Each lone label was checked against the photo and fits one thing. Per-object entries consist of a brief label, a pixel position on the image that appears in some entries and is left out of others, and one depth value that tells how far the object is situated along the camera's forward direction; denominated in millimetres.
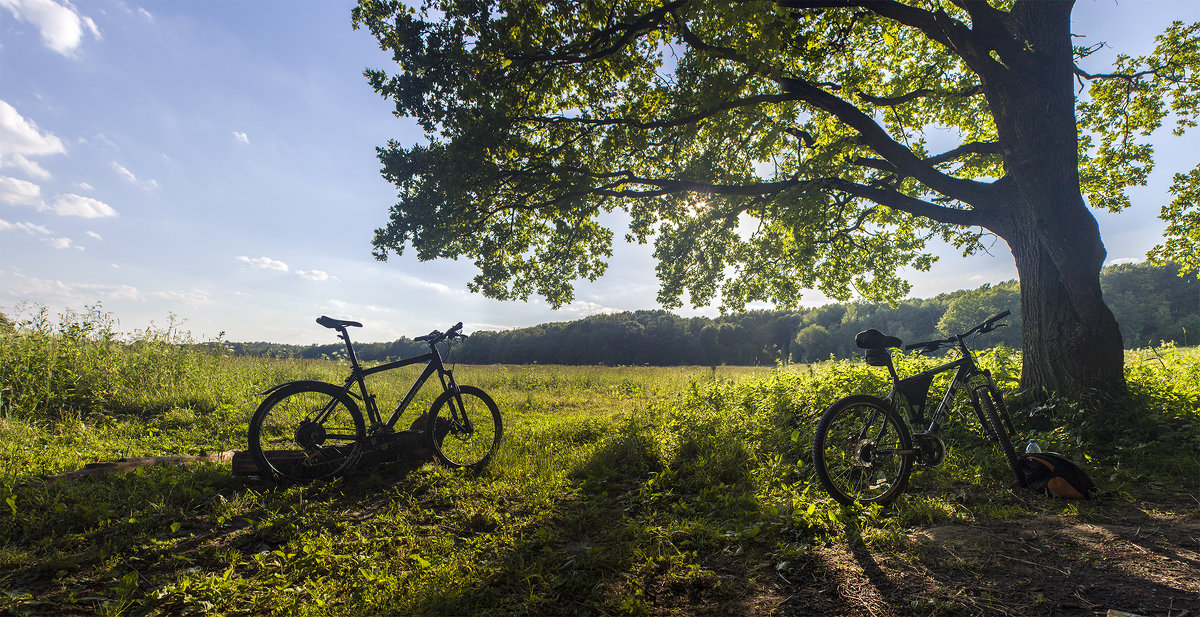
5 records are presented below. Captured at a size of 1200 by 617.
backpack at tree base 4117
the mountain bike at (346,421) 4707
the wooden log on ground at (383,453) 4617
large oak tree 6762
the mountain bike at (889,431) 4133
